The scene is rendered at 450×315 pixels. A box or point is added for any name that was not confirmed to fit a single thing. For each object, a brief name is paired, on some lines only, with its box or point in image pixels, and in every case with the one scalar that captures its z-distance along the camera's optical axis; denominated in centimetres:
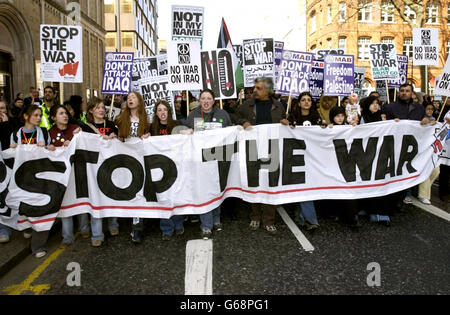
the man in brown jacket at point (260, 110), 520
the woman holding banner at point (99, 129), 453
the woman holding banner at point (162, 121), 511
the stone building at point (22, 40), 1268
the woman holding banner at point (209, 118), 510
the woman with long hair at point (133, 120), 488
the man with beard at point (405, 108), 677
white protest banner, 449
